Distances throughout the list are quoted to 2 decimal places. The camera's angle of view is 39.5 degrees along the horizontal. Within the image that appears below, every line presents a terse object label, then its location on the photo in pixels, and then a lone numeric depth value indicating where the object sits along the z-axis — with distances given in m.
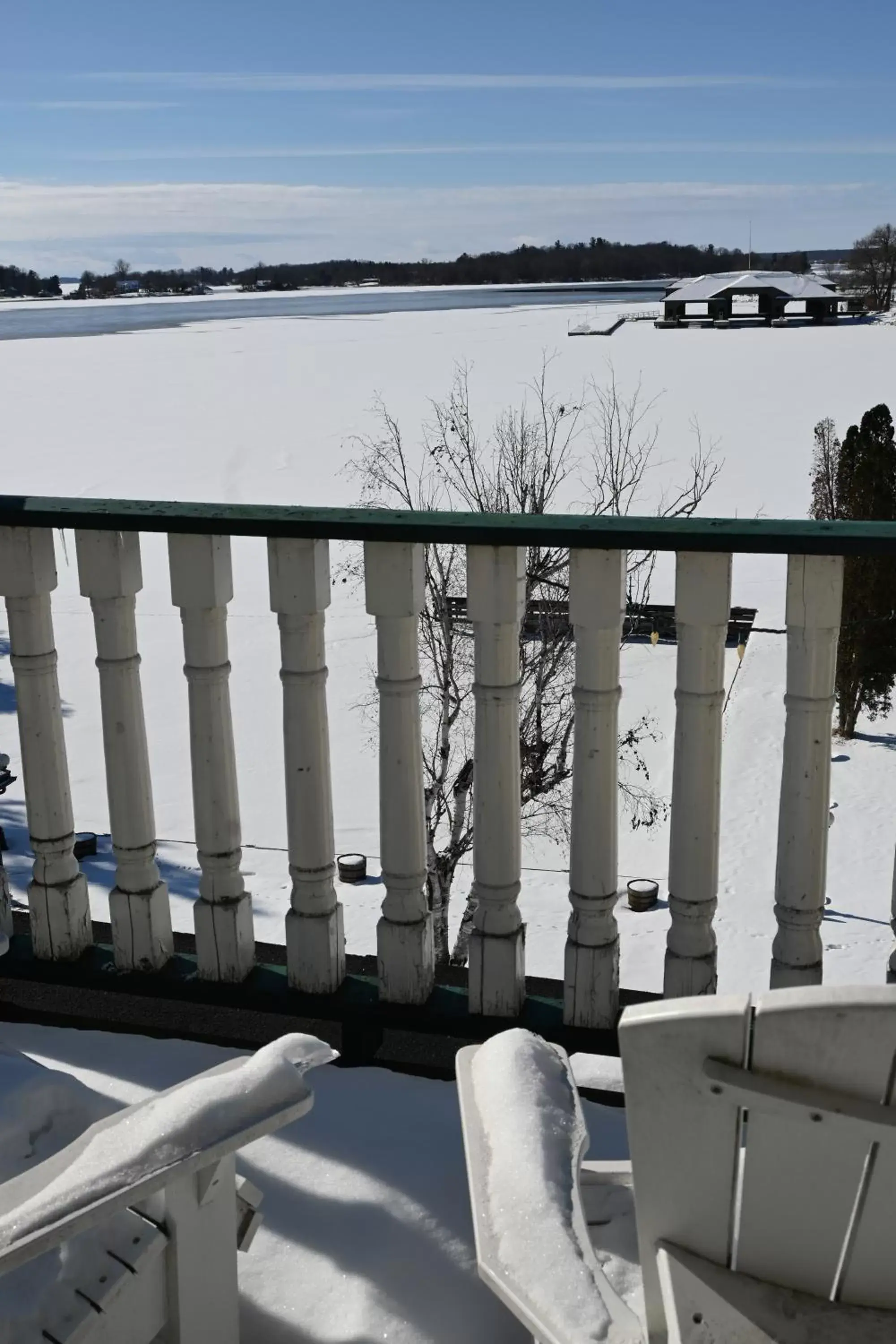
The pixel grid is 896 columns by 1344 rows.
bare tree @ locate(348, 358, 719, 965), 13.87
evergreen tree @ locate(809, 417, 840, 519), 23.05
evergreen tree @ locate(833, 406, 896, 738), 18.11
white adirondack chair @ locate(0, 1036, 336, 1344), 0.92
